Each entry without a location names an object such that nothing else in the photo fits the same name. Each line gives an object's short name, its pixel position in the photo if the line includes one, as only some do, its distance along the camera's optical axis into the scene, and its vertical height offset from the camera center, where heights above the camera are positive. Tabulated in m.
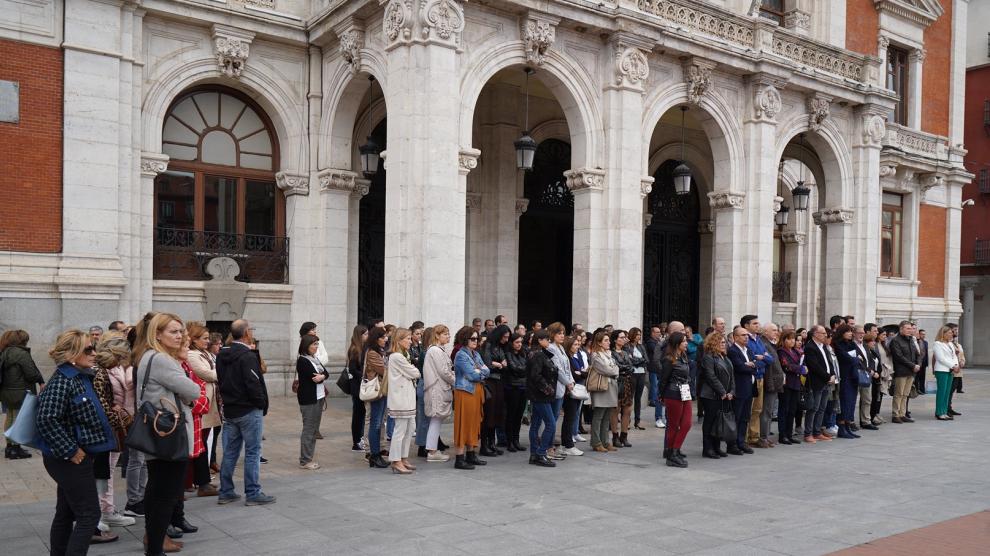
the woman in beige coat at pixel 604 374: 10.78 -1.38
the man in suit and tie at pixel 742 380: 10.96 -1.42
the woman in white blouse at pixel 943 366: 14.92 -1.57
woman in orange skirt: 9.68 -1.54
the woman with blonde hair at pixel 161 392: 5.74 -0.91
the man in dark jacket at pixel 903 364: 14.47 -1.49
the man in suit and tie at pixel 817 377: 12.21 -1.51
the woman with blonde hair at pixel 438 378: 9.70 -1.31
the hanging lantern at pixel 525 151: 14.91 +2.31
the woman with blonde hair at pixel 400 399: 9.34 -1.52
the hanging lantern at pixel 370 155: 15.64 +2.29
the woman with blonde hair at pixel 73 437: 5.31 -1.18
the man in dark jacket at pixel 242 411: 7.66 -1.39
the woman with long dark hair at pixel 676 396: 10.09 -1.52
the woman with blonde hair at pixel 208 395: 7.84 -1.32
